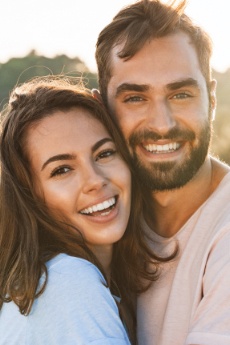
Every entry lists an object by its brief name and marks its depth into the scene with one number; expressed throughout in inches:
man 130.6
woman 109.7
